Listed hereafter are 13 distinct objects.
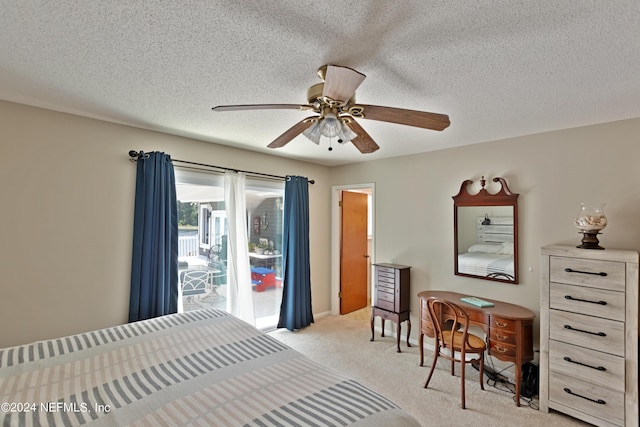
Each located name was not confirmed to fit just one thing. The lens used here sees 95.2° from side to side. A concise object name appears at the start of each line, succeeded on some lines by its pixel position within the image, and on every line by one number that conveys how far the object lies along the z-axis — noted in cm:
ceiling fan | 147
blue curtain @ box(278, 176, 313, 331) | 403
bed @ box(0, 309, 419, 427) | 119
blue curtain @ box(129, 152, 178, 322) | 274
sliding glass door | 326
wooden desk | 252
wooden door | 477
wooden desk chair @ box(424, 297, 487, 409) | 251
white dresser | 207
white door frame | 471
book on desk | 282
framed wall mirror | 300
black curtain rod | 275
